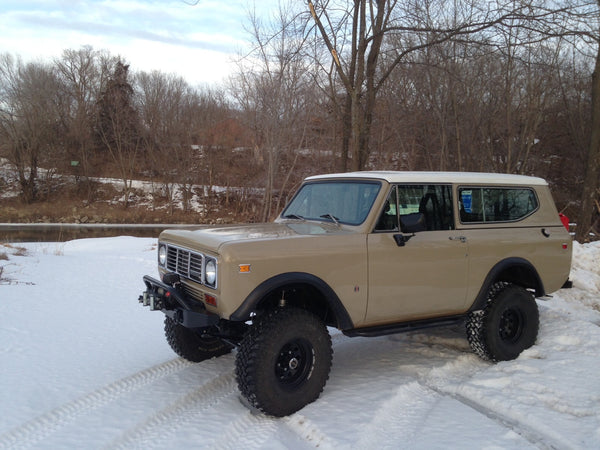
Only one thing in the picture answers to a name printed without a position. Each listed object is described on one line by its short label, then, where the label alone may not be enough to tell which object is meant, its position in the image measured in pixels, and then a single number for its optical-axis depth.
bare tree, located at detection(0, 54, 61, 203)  36.53
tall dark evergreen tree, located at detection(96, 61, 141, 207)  39.72
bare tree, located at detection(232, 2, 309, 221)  21.70
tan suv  3.85
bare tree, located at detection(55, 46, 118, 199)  40.69
